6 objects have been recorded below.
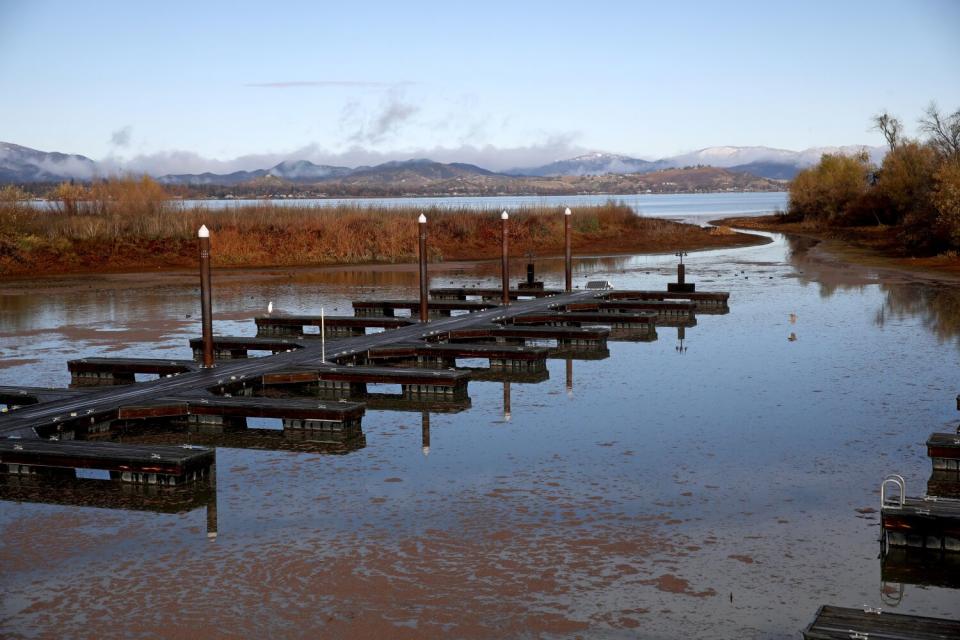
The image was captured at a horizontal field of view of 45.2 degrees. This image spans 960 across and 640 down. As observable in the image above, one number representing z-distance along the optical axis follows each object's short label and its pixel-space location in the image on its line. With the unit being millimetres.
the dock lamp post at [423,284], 18984
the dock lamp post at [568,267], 24656
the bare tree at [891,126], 72062
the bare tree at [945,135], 52941
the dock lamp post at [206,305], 14492
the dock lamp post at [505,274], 21922
